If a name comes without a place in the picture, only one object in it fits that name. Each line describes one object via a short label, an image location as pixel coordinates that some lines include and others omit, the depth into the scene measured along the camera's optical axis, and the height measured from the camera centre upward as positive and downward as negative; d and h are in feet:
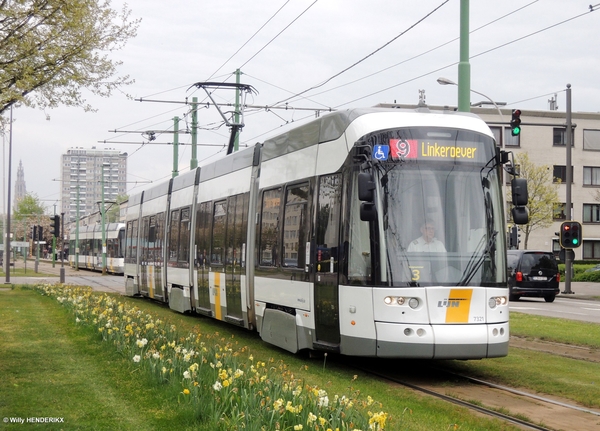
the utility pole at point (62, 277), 123.93 -3.33
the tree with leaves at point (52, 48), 47.62 +12.80
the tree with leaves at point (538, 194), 194.29 +14.34
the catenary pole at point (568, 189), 119.55 +9.71
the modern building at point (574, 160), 228.43 +25.84
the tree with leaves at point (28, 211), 437.58 +21.10
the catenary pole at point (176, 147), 126.29 +15.66
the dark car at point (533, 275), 102.63 -1.91
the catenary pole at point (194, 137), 112.68 +15.22
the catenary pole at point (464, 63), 53.67 +11.91
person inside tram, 35.17 +0.62
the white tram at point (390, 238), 34.73 +0.80
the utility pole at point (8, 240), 131.23 +1.97
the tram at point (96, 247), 190.19 +1.56
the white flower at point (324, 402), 21.86 -3.60
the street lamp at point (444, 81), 90.12 +18.16
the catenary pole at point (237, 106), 91.04 +15.84
